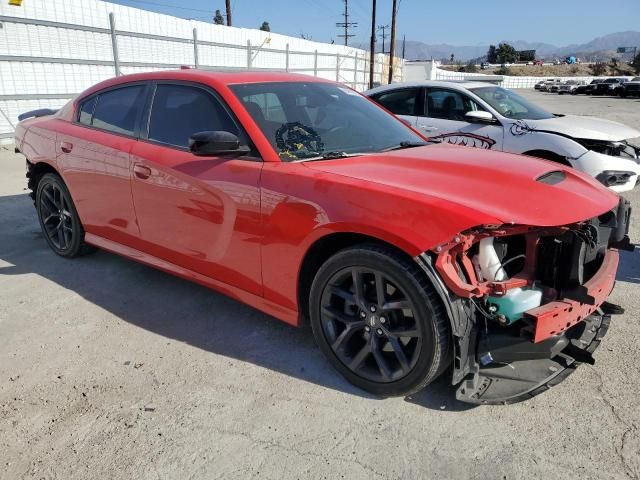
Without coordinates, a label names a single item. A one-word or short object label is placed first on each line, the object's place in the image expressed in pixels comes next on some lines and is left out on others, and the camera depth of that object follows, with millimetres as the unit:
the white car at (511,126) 5793
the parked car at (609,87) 38375
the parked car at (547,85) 51562
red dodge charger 2365
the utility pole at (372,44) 29981
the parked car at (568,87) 45062
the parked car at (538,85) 55666
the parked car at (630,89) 35688
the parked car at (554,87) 47938
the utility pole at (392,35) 34594
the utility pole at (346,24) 75256
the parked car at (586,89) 42375
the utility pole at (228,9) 27948
